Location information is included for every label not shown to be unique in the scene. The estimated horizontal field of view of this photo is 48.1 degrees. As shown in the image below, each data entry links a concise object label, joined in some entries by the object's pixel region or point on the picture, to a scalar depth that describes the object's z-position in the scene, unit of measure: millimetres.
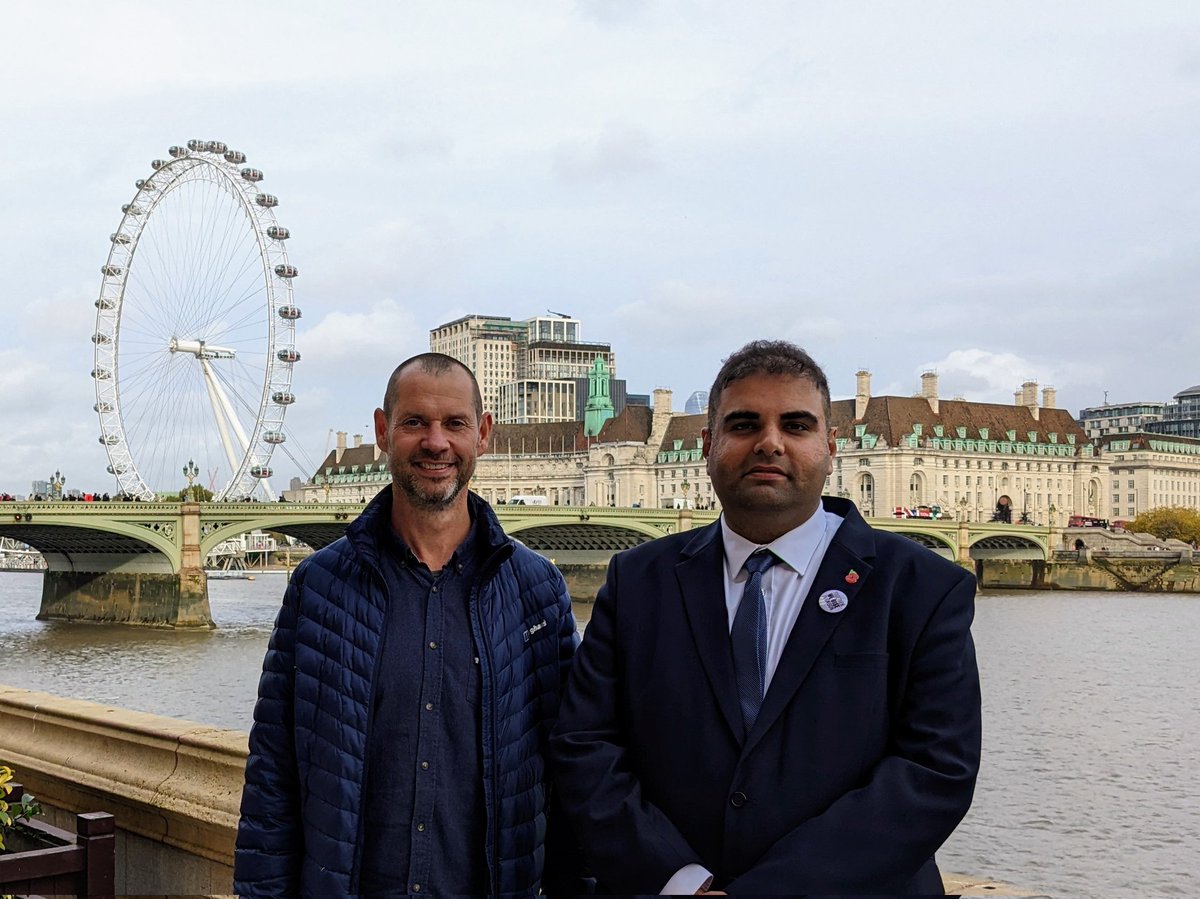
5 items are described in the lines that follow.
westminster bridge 37781
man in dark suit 2504
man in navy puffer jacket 3113
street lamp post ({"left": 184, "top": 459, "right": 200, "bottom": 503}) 41081
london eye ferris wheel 43375
